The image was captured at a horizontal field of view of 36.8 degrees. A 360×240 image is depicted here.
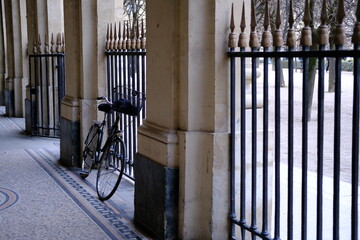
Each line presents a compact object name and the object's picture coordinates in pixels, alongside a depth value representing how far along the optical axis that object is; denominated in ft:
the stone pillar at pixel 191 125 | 14.85
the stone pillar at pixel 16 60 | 48.42
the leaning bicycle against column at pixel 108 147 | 20.20
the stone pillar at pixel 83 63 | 26.14
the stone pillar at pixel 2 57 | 61.26
